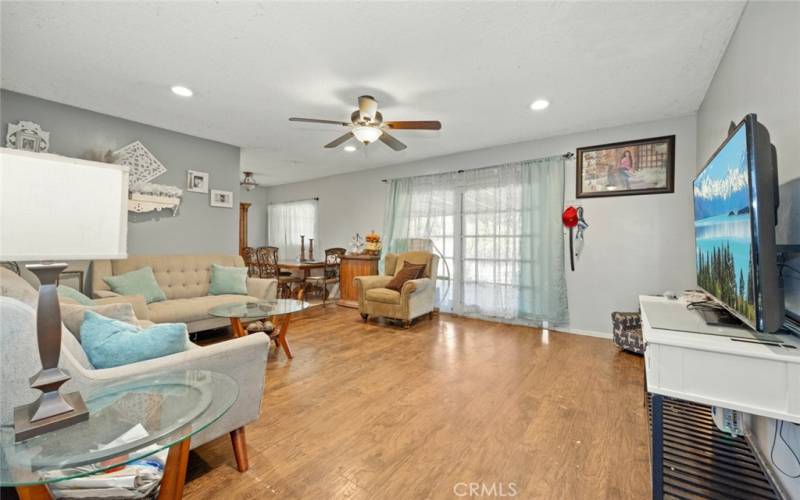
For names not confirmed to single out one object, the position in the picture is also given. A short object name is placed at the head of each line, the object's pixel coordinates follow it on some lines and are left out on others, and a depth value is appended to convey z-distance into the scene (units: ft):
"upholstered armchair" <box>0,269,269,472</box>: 3.17
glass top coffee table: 9.20
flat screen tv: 3.49
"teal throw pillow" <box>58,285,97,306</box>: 7.07
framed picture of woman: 11.43
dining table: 19.22
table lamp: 2.78
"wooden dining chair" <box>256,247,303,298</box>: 19.15
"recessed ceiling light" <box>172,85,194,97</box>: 9.56
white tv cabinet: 3.35
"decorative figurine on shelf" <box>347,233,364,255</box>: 19.43
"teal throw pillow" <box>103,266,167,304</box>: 10.31
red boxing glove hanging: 12.91
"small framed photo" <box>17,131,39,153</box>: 10.03
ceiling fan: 9.25
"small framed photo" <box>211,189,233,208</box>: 14.70
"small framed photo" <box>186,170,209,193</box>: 13.85
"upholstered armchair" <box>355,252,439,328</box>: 13.65
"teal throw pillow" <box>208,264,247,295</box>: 12.62
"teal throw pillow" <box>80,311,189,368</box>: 4.17
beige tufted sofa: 10.30
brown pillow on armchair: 14.65
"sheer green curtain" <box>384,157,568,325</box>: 13.50
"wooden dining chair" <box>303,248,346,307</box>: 19.17
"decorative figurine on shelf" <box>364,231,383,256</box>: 18.01
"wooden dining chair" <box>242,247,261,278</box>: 20.07
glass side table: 2.60
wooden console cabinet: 17.44
